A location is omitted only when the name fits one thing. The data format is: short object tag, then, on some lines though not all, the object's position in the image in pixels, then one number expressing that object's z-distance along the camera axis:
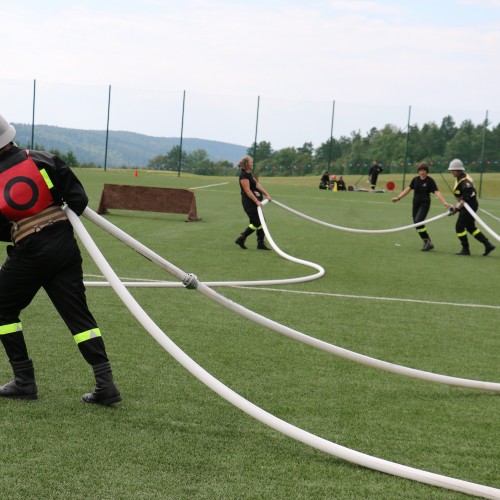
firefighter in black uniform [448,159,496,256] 15.66
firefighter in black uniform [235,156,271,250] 14.33
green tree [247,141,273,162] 53.62
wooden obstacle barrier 20.09
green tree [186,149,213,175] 53.09
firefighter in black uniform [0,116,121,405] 4.64
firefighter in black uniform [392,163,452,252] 16.48
